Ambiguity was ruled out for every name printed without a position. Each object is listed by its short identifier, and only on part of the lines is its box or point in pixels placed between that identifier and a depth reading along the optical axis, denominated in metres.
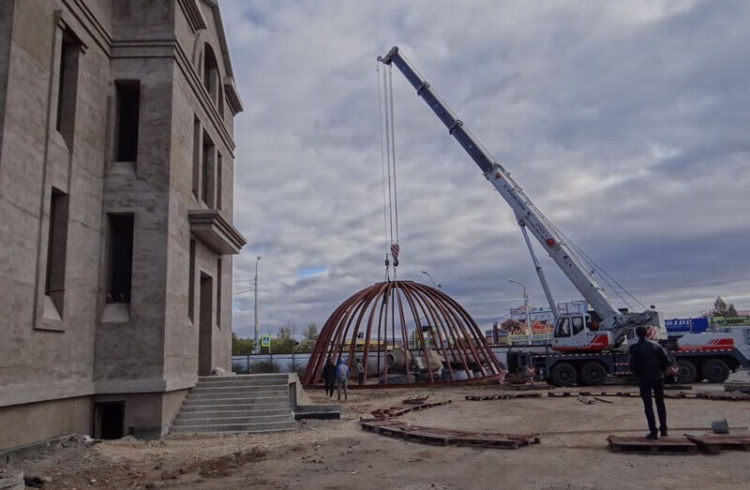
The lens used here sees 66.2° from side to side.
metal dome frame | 26.91
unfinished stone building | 10.24
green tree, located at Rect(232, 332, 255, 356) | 62.45
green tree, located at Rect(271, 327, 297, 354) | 64.04
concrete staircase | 13.95
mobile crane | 25.09
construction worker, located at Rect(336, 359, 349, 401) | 22.59
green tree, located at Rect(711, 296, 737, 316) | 80.03
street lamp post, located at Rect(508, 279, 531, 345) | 66.25
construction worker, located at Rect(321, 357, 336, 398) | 23.70
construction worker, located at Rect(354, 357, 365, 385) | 27.13
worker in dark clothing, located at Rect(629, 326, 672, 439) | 9.61
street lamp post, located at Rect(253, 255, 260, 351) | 52.24
